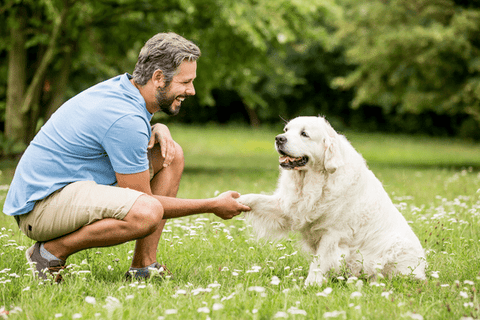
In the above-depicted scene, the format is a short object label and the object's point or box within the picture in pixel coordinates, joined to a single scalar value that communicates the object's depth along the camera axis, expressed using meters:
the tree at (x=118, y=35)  10.09
